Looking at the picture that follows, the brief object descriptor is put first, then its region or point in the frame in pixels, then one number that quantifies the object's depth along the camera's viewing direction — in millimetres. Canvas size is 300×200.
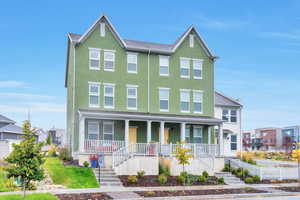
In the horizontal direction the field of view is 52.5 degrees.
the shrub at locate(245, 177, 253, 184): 20842
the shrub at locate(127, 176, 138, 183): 18607
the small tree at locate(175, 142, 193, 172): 19124
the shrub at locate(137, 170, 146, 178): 19784
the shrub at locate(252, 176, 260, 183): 21322
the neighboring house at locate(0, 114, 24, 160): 31112
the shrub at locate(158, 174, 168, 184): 19148
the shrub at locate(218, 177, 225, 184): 20331
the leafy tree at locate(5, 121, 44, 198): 12829
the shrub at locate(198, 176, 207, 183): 20116
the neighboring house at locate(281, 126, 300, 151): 92342
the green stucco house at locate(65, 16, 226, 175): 22535
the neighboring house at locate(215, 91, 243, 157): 31905
